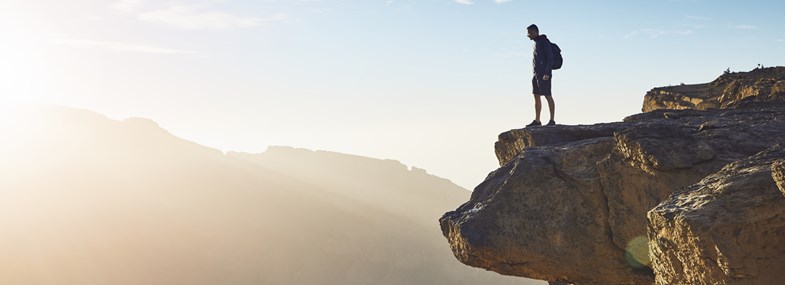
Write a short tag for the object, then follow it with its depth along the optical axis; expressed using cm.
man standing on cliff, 1673
